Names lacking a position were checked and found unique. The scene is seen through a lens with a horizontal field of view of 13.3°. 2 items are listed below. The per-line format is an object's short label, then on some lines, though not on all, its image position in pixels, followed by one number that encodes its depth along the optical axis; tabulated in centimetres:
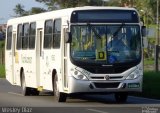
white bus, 2103
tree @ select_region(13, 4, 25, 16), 12638
